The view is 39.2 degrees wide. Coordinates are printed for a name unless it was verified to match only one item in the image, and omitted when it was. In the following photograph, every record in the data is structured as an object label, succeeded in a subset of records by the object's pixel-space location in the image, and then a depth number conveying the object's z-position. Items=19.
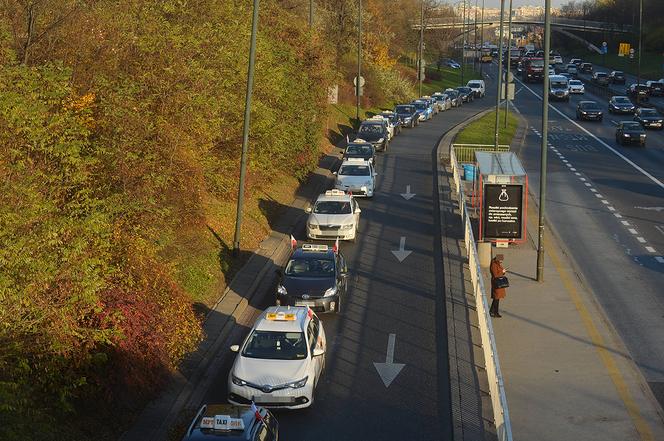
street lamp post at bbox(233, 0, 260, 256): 24.95
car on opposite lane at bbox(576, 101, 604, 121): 69.25
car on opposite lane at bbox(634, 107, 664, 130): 64.62
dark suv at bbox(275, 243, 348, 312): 21.23
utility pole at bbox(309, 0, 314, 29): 49.65
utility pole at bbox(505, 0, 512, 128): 49.16
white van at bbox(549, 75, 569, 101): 87.00
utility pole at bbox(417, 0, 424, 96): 81.00
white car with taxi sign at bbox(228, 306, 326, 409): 15.70
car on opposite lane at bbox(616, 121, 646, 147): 54.28
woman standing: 20.72
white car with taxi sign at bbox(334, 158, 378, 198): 35.50
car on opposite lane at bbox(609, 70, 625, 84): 109.56
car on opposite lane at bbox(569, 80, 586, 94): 94.88
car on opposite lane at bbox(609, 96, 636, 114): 74.19
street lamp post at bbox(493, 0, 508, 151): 45.46
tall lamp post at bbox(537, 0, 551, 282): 23.67
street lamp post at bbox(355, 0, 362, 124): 58.03
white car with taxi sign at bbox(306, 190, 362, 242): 28.59
